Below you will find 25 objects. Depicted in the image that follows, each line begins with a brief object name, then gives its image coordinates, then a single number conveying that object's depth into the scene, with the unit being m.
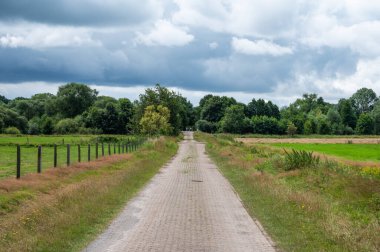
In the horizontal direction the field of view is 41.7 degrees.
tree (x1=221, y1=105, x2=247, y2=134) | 150.75
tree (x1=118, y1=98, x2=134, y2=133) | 131.29
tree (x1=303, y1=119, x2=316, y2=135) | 156.00
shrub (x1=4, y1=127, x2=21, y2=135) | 107.81
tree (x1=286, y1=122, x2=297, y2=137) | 152.50
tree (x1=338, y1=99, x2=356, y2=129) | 164.25
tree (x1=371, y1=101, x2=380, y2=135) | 155.00
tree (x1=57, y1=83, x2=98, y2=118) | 165.25
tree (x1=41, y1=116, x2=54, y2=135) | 129.12
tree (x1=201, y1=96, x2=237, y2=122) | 176.12
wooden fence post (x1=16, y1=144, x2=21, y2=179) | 17.00
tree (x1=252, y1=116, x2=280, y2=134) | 159.00
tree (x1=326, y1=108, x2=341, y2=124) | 164.88
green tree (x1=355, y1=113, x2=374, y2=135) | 153.62
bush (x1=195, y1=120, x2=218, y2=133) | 167.88
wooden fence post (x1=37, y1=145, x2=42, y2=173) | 18.97
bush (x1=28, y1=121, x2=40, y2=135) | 125.19
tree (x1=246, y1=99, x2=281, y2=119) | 189.75
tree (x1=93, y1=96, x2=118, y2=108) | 157.88
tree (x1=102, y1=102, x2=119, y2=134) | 130.12
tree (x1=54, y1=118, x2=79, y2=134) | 127.06
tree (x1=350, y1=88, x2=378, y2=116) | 191.25
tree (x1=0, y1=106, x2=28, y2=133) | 117.31
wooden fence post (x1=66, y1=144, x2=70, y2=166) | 23.11
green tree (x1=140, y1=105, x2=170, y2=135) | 81.75
